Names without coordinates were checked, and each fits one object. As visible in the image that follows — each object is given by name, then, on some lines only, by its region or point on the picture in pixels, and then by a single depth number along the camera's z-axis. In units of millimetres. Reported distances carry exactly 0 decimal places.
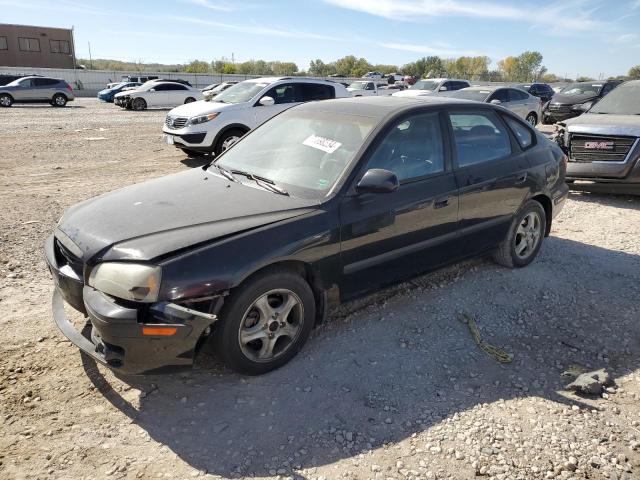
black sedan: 2764
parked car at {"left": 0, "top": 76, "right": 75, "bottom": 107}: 25438
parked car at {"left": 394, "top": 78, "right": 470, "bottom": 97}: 17328
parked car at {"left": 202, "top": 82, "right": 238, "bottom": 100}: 18780
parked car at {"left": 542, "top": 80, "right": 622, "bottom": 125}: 17781
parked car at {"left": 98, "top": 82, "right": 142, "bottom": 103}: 31312
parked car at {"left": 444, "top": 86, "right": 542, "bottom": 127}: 14000
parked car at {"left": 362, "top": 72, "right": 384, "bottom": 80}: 48450
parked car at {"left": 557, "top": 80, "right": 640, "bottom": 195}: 7445
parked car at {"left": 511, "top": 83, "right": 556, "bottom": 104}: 25128
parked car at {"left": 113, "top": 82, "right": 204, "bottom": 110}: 25562
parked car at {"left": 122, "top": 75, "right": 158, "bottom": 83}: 37781
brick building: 57219
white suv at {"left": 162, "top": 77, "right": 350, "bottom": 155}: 10211
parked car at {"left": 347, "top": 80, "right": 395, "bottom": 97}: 22022
